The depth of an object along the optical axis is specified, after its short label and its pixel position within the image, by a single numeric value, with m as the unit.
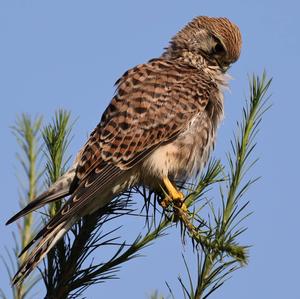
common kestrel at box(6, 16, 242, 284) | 9.02
